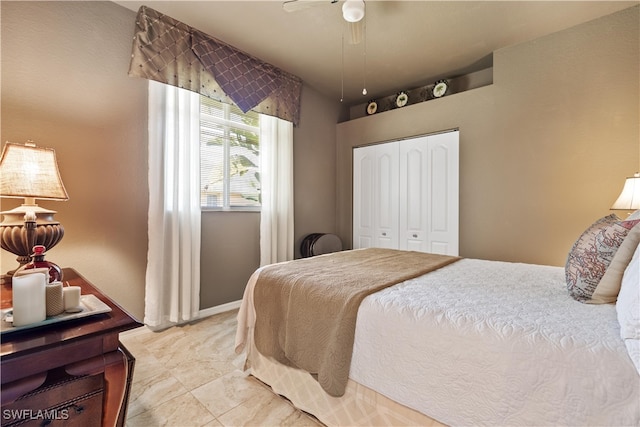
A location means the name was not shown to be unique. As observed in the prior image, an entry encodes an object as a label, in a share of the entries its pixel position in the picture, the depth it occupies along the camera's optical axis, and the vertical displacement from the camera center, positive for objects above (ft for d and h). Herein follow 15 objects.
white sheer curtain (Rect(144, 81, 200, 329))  8.27 +0.18
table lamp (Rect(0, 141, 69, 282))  4.71 +0.38
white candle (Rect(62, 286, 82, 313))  3.40 -1.03
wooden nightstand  2.66 -1.63
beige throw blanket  4.27 -1.58
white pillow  2.68 -0.97
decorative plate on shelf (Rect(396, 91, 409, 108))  13.11 +5.32
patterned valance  8.11 +4.83
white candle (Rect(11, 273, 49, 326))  2.91 -0.89
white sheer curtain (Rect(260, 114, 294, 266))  11.20 +0.99
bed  2.74 -1.57
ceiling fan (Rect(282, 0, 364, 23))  6.37 +4.69
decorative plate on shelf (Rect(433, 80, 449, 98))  11.91 +5.30
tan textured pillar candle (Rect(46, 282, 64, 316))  3.22 -0.97
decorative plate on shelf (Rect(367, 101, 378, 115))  14.12 +5.31
